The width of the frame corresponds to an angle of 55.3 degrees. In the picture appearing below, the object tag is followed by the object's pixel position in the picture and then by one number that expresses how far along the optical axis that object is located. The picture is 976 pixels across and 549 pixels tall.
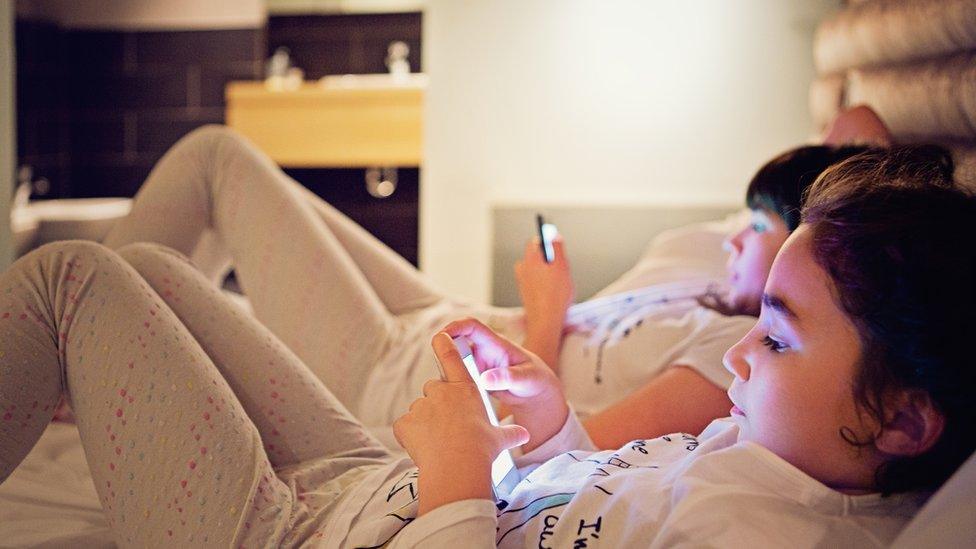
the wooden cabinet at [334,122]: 4.24
